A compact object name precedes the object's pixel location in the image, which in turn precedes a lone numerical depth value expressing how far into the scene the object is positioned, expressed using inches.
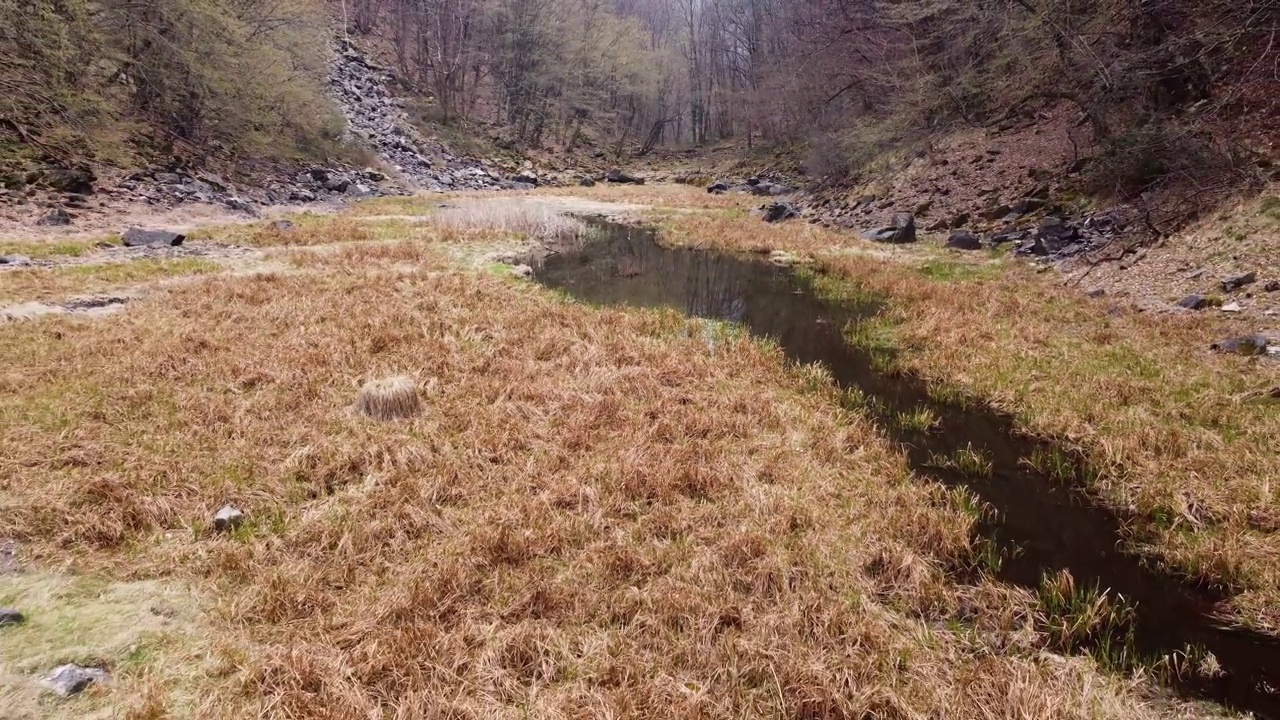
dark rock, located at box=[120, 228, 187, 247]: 606.5
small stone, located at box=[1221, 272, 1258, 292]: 394.0
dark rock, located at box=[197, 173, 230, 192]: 980.6
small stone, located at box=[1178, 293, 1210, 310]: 400.5
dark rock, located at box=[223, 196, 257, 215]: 919.7
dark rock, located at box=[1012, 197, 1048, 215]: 732.2
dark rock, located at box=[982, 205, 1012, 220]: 771.4
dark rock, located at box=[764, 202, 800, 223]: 1168.8
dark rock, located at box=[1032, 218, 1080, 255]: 614.9
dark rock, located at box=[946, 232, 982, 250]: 725.3
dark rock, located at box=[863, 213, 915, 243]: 822.5
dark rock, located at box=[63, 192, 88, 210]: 701.9
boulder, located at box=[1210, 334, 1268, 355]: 320.8
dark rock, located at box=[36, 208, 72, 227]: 634.8
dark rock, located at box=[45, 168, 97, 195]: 720.3
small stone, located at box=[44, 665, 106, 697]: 125.7
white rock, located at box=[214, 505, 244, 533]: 187.5
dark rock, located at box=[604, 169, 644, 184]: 2329.0
